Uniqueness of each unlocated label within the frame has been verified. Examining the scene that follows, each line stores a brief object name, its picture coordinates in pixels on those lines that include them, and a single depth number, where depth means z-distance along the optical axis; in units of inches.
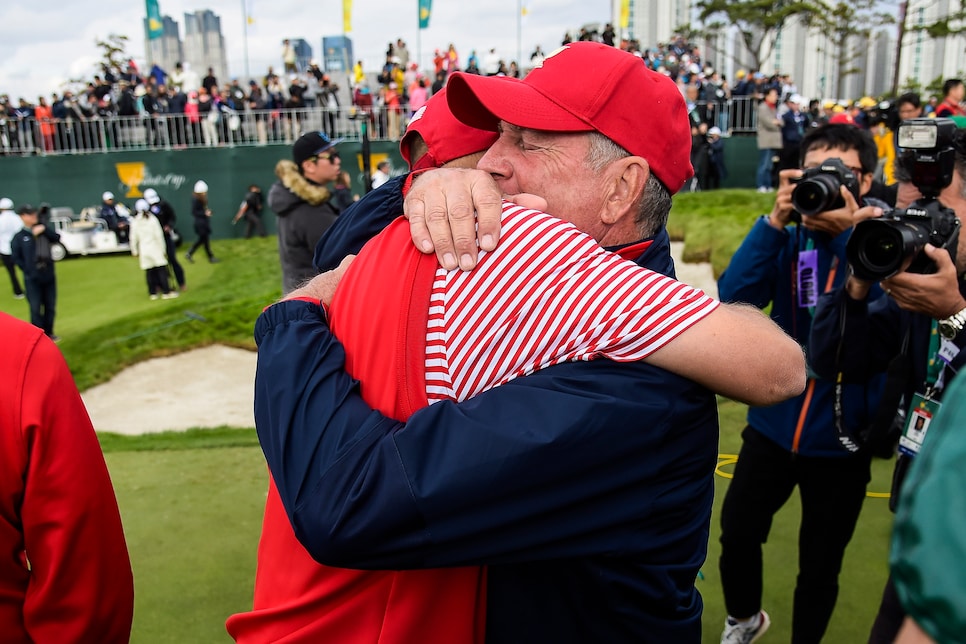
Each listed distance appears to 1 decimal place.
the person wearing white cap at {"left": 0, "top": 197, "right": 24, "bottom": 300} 565.6
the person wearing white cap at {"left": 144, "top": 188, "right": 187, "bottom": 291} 586.9
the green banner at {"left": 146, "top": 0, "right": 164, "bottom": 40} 1192.9
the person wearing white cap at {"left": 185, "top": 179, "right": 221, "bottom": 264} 685.9
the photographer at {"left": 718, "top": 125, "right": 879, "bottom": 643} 121.6
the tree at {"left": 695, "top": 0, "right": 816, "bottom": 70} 1174.3
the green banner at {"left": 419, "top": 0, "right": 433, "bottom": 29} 1144.2
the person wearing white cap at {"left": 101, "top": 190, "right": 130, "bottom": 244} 732.0
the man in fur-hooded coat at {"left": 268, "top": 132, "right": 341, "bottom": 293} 234.8
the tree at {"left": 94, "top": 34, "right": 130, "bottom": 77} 1514.5
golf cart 721.6
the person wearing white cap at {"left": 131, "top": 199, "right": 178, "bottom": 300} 539.8
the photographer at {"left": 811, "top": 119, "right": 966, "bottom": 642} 92.7
